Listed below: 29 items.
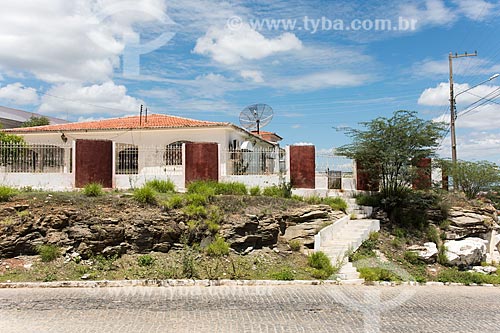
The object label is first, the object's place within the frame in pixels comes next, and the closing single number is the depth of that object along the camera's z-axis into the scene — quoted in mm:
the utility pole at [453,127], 24594
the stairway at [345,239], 11930
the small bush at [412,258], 14266
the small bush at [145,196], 12844
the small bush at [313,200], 16077
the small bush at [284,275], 10859
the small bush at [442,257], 14609
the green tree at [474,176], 19928
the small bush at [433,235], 16281
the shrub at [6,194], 12102
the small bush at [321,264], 11194
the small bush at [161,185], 15203
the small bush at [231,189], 15523
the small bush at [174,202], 12812
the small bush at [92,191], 13211
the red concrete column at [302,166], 17781
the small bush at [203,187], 14060
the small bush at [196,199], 13219
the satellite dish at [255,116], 25219
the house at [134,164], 16119
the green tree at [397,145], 17031
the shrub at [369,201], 17969
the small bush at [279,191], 16803
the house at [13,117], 36444
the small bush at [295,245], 13266
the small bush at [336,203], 16411
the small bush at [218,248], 11784
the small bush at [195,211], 12633
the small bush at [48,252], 10773
